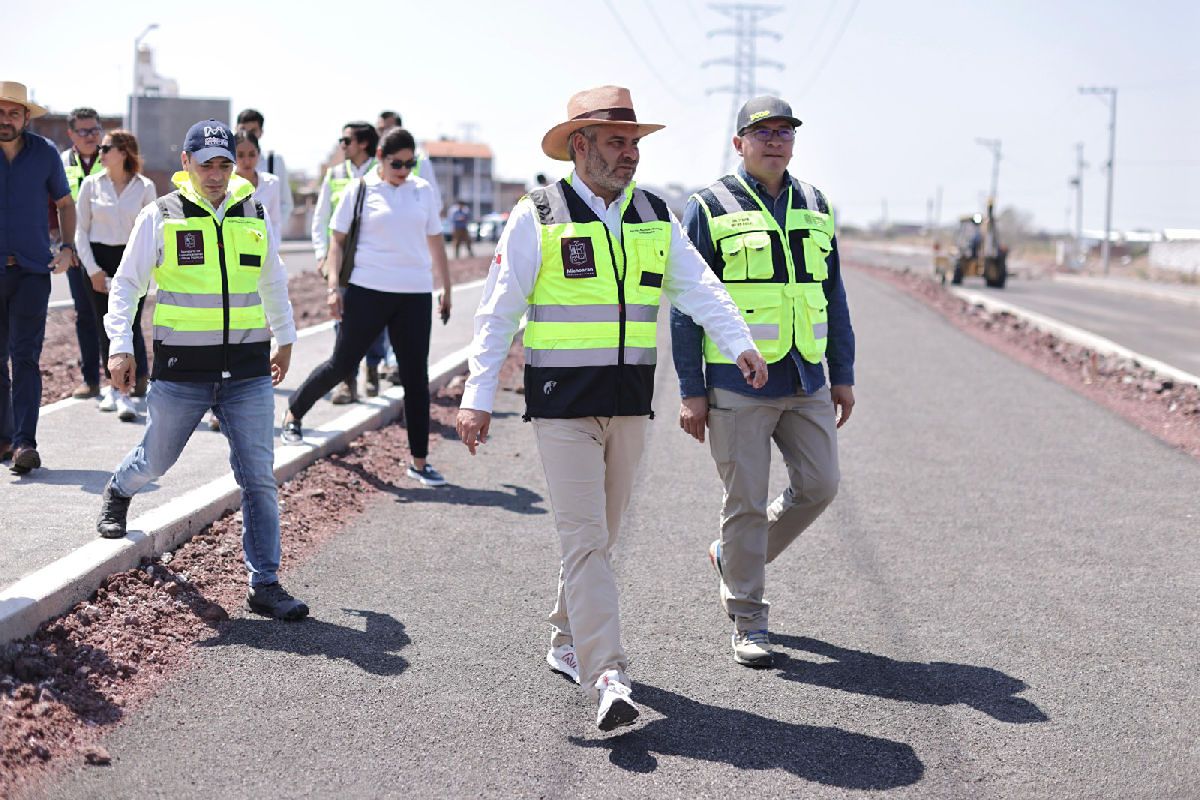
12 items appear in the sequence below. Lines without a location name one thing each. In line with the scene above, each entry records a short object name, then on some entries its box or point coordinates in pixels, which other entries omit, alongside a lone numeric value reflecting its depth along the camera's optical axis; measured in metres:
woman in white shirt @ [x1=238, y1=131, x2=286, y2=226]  10.23
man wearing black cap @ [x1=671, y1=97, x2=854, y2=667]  5.45
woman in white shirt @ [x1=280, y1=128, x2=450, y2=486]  8.63
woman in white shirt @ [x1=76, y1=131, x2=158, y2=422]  9.65
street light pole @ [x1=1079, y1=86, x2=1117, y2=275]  72.62
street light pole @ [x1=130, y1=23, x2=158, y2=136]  40.59
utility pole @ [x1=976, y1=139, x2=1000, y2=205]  104.81
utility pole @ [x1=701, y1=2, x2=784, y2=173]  77.67
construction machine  44.38
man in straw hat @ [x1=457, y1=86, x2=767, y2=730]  4.73
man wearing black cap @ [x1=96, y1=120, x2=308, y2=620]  5.83
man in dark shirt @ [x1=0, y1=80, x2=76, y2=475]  7.82
